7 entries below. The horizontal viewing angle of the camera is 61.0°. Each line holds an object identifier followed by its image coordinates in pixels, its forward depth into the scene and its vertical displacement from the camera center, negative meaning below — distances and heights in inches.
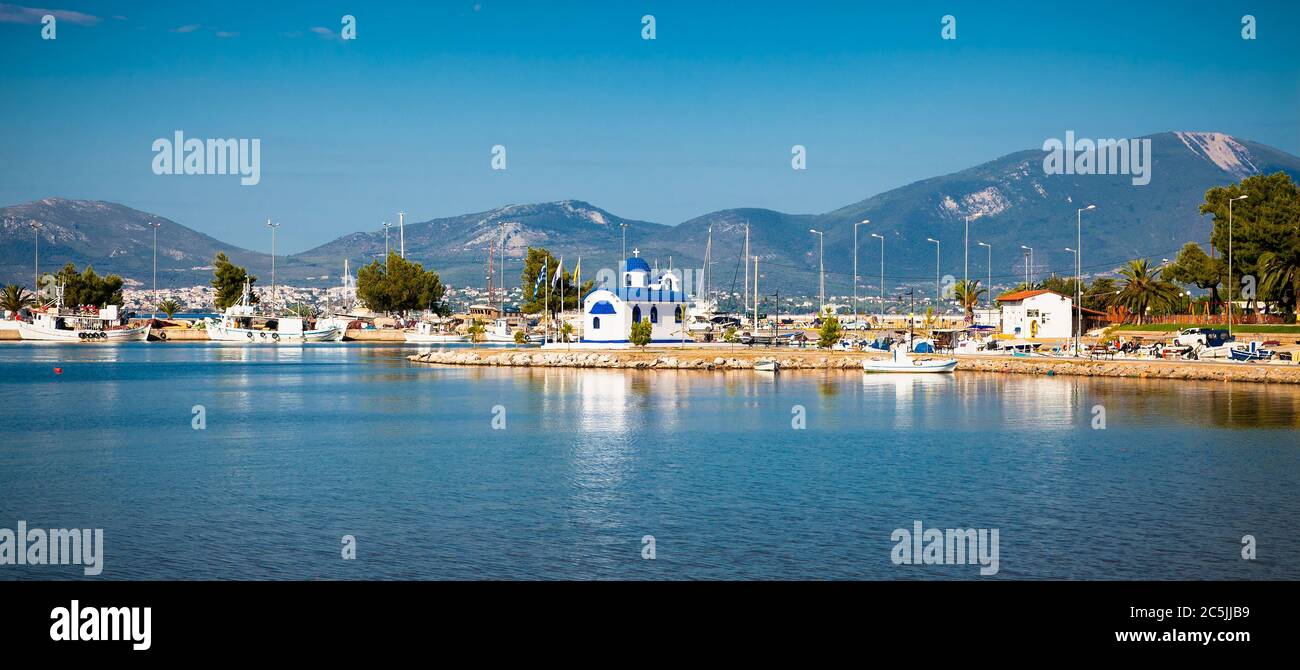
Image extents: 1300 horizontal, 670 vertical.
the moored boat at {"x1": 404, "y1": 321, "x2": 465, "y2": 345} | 6136.8 +0.4
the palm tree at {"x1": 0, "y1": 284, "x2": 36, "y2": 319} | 6555.1 +223.7
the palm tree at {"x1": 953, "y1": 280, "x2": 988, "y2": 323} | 5191.9 +193.3
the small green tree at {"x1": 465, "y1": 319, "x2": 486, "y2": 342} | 5633.9 +25.2
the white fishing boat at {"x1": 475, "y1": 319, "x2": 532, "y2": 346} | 6390.8 +11.1
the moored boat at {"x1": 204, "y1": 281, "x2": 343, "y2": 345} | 6259.8 +38.5
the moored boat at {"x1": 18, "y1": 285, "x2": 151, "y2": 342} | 5851.4 +49.3
